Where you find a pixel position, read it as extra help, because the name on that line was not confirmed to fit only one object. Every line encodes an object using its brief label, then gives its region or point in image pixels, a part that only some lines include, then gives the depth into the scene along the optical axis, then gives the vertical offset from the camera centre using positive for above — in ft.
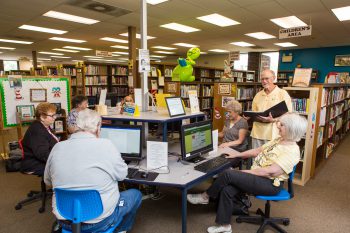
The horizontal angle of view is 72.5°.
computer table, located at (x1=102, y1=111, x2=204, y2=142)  7.14 -0.99
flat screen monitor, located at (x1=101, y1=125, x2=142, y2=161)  7.25 -1.59
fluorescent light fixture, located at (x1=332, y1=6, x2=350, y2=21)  16.01 +5.31
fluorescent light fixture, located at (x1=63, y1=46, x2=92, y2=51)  35.47 +5.65
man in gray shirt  4.75 -1.67
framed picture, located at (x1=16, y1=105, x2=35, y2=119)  13.55 -1.50
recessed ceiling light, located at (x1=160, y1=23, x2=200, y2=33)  21.27 +5.46
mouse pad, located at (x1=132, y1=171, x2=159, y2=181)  6.26 -2.39
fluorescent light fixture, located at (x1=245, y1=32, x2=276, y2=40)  24.06 +5.46
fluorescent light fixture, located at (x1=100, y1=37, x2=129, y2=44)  27.91 +5.56
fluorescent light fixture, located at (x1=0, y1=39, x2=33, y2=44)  29.35 +5.44
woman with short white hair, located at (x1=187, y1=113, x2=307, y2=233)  6.66 -2.48
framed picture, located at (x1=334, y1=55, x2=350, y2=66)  29.99 +3.57
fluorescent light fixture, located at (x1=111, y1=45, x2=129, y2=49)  34.20 +5.68
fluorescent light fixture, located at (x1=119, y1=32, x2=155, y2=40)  25.06 +5.47
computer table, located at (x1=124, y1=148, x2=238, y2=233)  6.00 -2.39
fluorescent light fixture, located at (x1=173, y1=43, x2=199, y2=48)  31.55 +5.59
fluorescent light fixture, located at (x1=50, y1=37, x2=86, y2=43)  27.91 +5.49
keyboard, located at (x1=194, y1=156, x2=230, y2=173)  6.86 -2.33
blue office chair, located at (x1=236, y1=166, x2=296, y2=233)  6.95 -4.24
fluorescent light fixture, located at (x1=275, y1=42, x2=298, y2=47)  29.55 +5.50
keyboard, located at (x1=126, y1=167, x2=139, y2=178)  6.48 -2.39
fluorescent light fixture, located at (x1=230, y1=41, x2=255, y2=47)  29.15 +5.49
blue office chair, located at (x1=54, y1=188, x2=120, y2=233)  4.70 -2.39
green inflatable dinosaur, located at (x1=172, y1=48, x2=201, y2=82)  15.71 +1.33
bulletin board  13.14 -0.47
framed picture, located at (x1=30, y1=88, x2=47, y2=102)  13.99 -0.59
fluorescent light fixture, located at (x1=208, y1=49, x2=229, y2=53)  36.29 +5.58
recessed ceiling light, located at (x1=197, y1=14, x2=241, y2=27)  18.49 +5.42
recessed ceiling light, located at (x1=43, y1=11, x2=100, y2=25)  17.69 +5.34
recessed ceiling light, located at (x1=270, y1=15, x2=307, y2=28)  18.67 +5.41
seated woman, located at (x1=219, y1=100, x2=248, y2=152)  9.46 -1.74
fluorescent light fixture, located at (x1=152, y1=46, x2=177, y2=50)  34.71 +5.69
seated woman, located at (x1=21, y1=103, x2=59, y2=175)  8.18 -2.12
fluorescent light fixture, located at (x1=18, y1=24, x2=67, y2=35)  22.27 +5.38
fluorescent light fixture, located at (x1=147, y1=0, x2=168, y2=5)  14.92 +5.28
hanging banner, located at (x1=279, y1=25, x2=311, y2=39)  15.68 +3.71
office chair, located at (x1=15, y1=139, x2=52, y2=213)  8.95 -4.39
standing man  9.67 -0.70
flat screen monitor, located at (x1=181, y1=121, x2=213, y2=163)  7.14 -1.68
